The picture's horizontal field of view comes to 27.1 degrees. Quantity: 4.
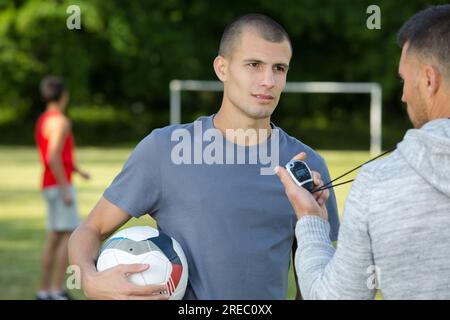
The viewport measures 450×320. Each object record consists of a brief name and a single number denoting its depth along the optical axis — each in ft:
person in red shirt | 29.25
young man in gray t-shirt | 12.21
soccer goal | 117.08
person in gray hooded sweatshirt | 8.14
